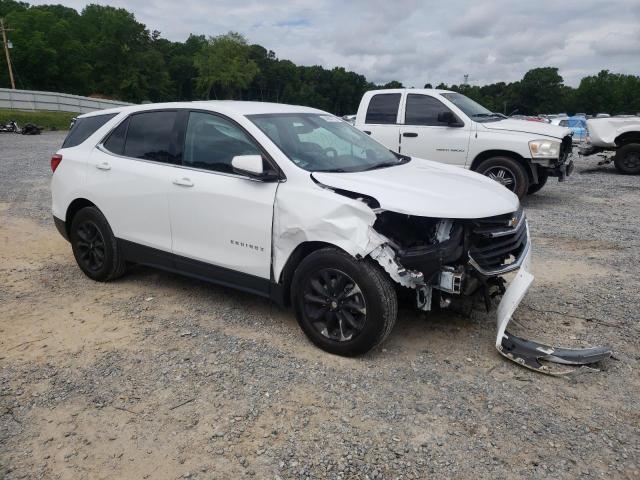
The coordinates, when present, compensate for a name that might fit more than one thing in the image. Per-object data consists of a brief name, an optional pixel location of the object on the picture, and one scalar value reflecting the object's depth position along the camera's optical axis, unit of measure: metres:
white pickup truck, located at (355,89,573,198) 8.37
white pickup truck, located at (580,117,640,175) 12.39
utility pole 50.31
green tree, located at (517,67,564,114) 103.00
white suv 3.37
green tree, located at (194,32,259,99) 91.44
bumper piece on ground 3.43
